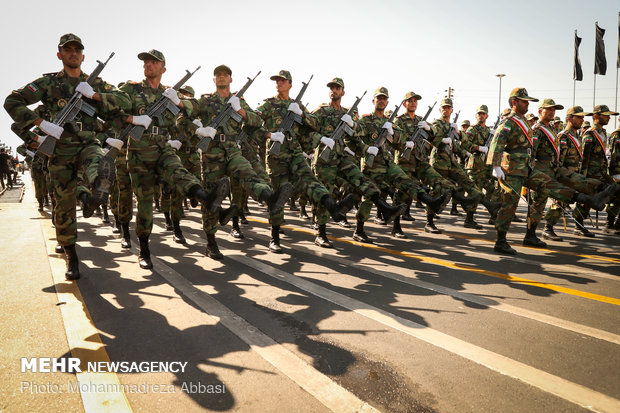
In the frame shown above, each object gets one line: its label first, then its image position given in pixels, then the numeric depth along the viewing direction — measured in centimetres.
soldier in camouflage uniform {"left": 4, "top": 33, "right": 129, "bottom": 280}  428
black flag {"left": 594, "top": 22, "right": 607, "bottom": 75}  2034
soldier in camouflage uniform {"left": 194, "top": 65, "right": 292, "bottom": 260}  552
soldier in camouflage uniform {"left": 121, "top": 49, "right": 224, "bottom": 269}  488
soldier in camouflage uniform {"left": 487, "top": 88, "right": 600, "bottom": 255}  607
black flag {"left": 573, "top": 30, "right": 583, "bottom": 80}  2117
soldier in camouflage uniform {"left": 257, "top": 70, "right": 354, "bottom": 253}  607
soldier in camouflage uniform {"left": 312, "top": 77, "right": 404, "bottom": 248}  650
